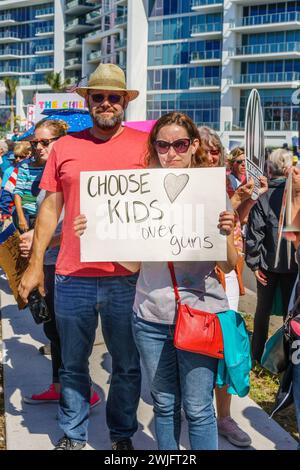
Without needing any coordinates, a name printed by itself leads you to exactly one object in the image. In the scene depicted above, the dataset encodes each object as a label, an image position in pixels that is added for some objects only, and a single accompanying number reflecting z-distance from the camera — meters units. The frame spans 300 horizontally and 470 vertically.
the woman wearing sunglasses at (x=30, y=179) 4.65
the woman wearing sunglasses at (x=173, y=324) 2.96
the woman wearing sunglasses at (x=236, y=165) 7.69
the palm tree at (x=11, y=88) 92.50
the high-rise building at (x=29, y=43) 93.19
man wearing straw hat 3.48
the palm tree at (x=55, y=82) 83.81
